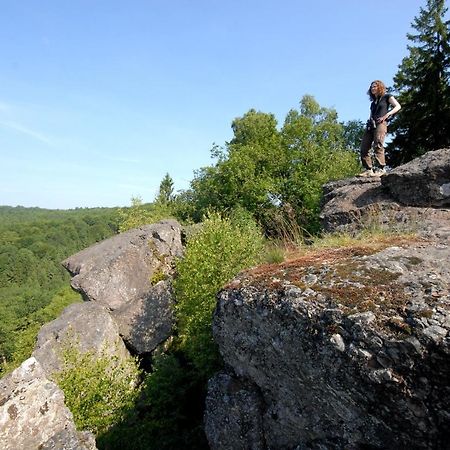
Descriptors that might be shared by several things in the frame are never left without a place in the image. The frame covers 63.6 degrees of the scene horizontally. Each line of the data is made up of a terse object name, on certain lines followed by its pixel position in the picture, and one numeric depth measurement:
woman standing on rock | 10.51
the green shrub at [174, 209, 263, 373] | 12.48
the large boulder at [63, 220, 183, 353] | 16.08
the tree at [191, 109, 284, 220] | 23.44
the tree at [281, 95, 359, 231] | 21.27
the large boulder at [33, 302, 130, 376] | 14.17
